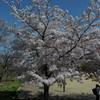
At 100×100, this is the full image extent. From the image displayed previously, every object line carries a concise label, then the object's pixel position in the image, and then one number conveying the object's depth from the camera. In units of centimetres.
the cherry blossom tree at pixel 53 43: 416
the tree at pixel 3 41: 1296
